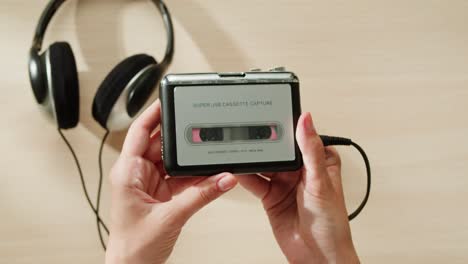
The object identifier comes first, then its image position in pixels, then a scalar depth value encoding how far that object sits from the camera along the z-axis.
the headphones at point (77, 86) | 0.64
